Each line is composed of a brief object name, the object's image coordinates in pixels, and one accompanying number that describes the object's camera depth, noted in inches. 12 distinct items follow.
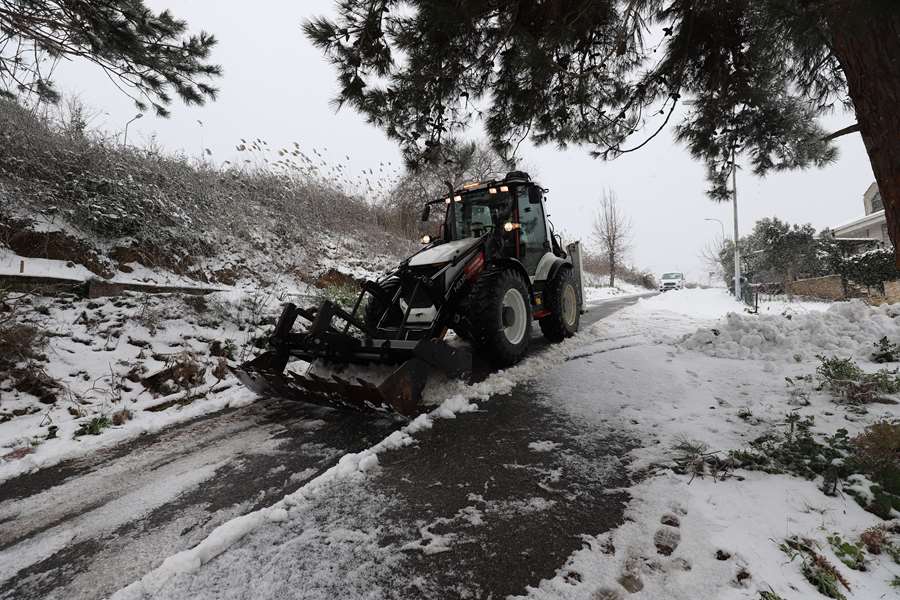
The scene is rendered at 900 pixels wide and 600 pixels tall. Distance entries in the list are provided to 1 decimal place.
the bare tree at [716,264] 1559.1
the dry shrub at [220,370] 180.3
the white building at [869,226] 848.9
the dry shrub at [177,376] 164.1
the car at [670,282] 1128.8
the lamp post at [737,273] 649.6
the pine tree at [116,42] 146.2
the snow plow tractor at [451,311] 128.8
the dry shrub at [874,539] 61.8
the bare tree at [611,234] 1301.7
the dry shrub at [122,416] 138.6
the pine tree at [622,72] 92.4
